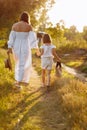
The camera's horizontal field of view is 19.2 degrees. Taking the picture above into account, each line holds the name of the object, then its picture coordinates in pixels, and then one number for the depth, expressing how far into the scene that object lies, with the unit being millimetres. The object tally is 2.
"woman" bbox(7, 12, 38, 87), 7348
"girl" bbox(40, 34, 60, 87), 8244
